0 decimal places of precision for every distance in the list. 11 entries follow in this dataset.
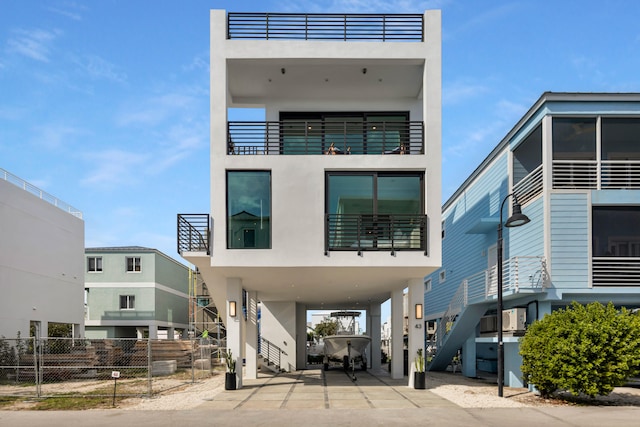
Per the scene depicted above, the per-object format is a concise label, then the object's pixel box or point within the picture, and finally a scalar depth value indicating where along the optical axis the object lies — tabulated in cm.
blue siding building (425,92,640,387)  1730
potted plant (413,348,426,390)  1798
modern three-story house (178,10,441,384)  1688
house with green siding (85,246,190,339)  4244
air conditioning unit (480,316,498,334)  2064
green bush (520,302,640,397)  1384
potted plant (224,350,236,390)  1777
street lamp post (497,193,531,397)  1538
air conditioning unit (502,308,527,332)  1786
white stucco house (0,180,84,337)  2506
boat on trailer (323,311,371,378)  2441
